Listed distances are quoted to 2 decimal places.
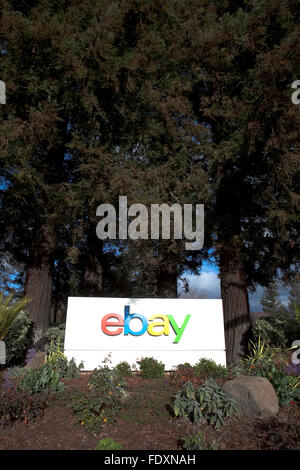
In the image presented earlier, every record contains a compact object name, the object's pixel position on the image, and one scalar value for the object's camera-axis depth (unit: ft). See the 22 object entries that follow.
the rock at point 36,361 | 25.00
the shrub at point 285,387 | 17.13
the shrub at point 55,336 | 27.61
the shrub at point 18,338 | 26.63
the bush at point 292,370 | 19.79
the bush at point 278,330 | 32.50
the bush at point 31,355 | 25.43
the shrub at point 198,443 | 12.69
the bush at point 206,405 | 15.10
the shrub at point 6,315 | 24.04
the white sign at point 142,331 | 25.75
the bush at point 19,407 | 15.58
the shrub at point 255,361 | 22.40
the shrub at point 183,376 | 20.68
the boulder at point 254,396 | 15.56
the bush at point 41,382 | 18.35
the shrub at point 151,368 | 23.58
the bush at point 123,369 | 23.75
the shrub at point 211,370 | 22.67
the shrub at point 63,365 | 22.98
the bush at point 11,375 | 17.94
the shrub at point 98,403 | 15.60
